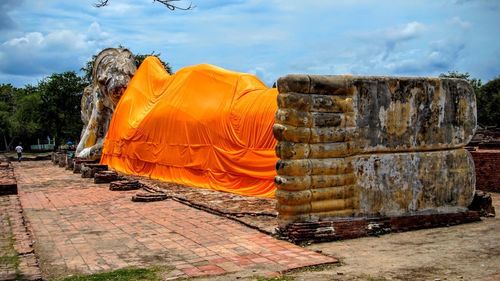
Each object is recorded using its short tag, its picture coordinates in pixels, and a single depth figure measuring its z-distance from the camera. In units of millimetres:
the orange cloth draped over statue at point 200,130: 13547
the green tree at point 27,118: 43700
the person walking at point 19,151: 30078
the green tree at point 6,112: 43969
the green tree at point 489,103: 38188
